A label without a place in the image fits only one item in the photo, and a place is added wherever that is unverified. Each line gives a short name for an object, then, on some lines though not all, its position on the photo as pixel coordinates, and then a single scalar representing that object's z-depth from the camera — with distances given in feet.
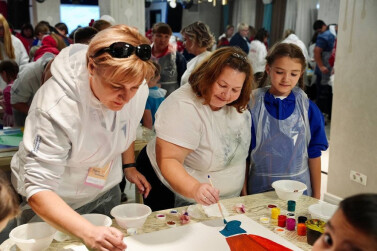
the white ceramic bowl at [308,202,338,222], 4.97
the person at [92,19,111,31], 10.62
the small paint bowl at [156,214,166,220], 5.13
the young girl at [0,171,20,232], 2.94
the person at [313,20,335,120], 19.72
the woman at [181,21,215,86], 12.87
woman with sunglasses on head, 4.07
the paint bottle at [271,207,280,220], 5.25
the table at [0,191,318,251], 4.50
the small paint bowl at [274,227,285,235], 4.90
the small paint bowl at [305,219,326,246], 4.55
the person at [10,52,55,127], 9.99
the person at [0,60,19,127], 12.67
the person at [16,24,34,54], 23.79
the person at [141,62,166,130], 11.42
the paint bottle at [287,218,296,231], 4.96
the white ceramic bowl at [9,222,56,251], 4.14
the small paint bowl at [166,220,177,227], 4.98
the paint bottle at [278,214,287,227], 5.05
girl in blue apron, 6.54
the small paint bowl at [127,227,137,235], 4.72
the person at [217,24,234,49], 29.78
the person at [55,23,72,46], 20.44
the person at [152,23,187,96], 13.26
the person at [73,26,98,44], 9.33
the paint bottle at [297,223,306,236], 4.83
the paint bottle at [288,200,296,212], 5.44
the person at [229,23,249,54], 21.82
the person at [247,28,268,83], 20.93
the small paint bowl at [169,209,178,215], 5.32
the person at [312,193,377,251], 2.44
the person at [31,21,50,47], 18.68
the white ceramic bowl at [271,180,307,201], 5.70
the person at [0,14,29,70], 14.35
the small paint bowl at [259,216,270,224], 5.13
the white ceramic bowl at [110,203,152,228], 4.76
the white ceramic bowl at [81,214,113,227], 4.69
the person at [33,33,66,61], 11.41
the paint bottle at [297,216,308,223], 4.99
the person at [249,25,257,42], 26.98
